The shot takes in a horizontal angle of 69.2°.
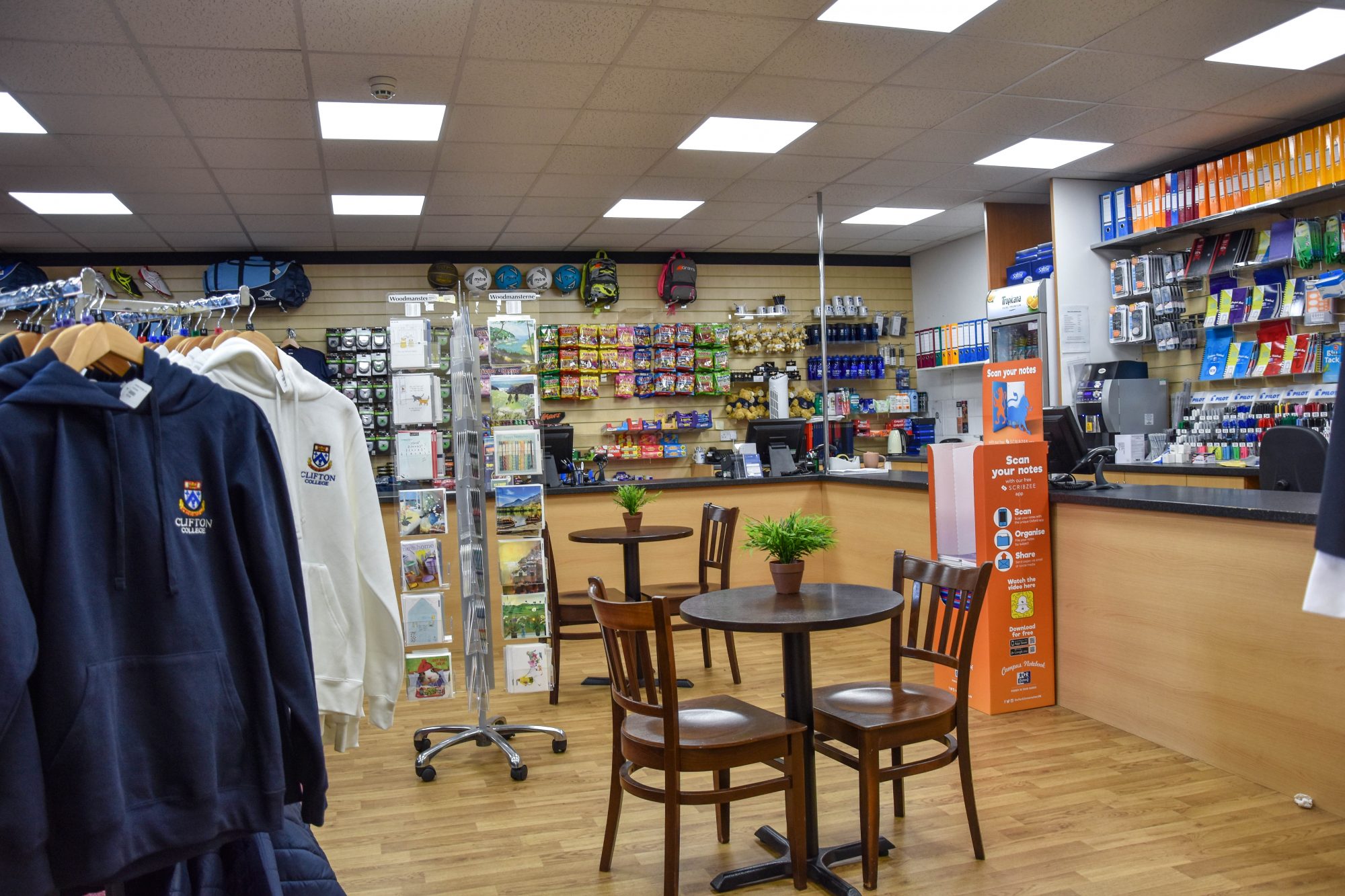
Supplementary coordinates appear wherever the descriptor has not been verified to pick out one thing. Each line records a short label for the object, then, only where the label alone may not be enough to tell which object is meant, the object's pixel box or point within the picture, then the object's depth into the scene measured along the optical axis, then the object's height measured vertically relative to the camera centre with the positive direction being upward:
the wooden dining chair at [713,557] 4.91 -0.65
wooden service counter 3.10 -0.78
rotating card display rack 3.75 -0.32
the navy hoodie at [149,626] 1.35 -0.26
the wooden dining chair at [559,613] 4.70 -0.86
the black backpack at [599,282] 9.02 +1.45
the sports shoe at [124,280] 7.95 +1.43
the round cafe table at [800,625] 2.62 -0.52
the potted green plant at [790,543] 2.99 -0.35
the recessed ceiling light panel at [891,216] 8.21 +1.80
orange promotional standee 4.14 -0.54
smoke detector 4.71 +1.75
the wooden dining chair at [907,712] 2.66 -0.82
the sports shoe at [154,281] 8.00 +1.43
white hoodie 2.20 -0.23
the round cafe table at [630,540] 4.92 -0.52
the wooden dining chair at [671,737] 2.49 -0.81
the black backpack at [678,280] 9.23 +1.47
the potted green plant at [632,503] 5.09 -0.35
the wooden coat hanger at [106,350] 1.50 +0.16
